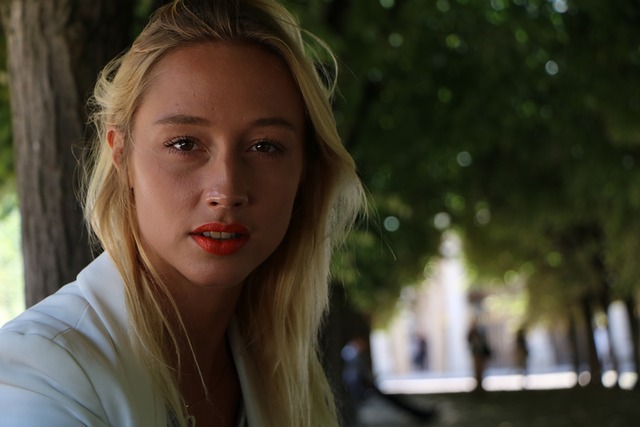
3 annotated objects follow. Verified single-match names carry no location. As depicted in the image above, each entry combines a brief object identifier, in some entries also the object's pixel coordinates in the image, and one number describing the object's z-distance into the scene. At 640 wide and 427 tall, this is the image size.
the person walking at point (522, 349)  35.16
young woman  2.01
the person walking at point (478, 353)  30.69
